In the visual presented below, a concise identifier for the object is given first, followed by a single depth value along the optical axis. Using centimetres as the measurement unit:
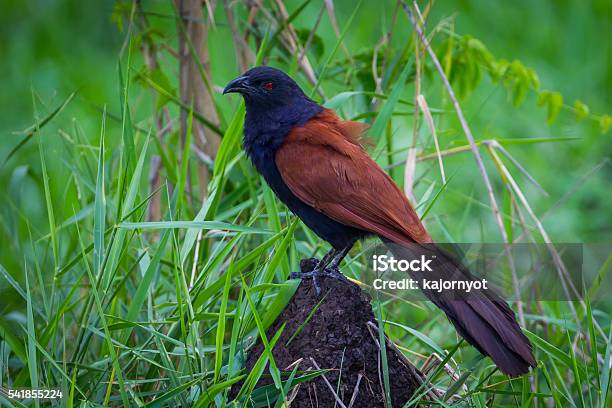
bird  486
